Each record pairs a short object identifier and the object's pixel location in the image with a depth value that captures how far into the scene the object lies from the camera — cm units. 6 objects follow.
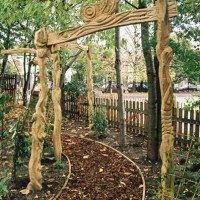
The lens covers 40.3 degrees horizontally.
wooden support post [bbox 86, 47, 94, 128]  850
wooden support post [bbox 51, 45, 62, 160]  548
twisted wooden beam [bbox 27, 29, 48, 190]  425
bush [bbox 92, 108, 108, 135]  764
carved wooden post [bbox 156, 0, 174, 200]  285
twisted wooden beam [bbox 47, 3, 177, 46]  309
